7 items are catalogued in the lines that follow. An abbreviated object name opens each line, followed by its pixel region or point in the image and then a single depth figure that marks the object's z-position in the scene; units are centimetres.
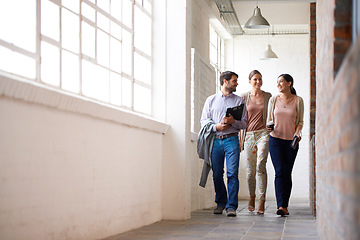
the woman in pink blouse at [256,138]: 775
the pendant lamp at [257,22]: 997
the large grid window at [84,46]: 383
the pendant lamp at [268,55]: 1191
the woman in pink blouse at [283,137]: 752
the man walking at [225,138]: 743
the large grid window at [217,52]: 1212
